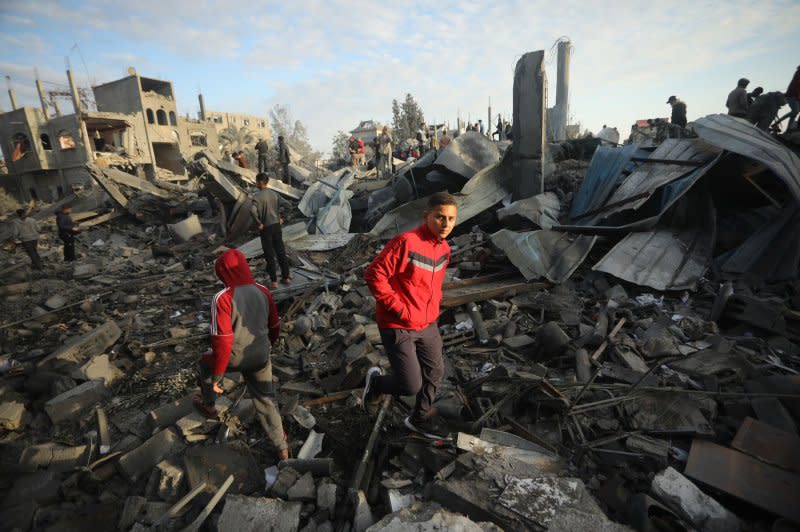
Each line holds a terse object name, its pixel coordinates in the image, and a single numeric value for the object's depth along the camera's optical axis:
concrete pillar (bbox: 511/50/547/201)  7.59
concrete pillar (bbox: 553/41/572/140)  17.33
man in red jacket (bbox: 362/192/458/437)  2.70
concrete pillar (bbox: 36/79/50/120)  37.82
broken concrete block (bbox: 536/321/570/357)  4.06
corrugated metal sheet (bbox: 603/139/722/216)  6.10
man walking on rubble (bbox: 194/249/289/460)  2.69
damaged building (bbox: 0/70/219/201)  26.64
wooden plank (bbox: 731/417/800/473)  2.57
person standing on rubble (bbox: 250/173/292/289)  6.44
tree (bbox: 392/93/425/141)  40.53
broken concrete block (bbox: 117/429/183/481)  3.06
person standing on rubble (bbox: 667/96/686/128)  11.73
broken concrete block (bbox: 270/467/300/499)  2.73
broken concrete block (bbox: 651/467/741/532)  2.29
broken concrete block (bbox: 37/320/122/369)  4.65
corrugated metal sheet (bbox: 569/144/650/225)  7.09
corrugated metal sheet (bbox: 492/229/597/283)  5.71
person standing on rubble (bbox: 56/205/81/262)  9.43
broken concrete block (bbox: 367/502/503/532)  2.07
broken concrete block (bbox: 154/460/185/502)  2.81
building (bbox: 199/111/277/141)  54.16
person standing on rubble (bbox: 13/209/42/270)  8.74
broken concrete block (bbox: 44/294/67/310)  6.70
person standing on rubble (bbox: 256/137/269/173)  14.76
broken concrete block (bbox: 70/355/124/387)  4.32
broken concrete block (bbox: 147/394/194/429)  3.59
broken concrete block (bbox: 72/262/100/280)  8.73
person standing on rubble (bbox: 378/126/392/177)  14.72
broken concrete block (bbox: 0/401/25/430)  3.67
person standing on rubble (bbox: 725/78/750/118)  9.23
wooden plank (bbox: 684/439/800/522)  2.35
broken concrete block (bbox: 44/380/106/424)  3.78
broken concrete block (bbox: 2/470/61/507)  2.85
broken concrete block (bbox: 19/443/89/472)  3.19
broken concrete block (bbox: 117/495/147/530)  2.60
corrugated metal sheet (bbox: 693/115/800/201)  5.26
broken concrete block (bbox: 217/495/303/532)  2.38
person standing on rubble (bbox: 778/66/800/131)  8.44
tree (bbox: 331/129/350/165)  49.72
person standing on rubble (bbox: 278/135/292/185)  15.27
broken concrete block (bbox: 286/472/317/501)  2.66
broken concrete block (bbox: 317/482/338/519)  2.57
